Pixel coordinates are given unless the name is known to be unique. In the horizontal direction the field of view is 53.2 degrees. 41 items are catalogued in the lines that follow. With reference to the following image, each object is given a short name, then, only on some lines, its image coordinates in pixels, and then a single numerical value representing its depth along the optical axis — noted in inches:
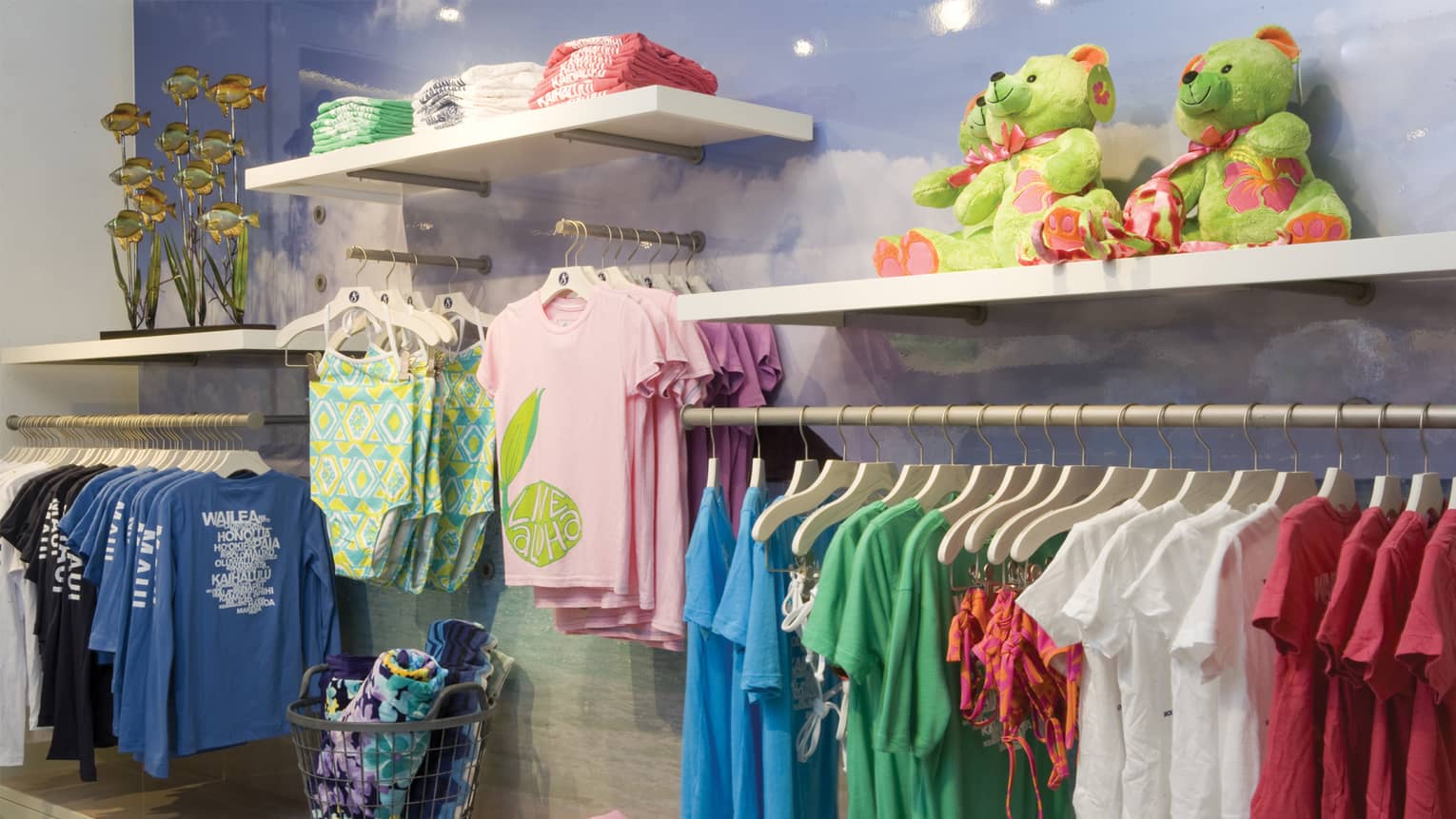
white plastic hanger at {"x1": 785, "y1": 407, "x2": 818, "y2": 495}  98.7
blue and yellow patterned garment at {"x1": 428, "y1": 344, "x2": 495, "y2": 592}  129.0
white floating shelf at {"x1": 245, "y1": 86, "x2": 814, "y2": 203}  107.7
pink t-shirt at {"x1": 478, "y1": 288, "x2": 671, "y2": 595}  111.4
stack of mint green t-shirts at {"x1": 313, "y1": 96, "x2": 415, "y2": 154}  130.1
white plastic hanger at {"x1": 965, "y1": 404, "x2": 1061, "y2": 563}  84.7
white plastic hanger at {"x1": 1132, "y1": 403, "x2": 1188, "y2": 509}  84.2
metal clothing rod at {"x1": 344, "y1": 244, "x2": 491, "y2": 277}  137.4
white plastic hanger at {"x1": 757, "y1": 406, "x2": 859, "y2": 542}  94.3
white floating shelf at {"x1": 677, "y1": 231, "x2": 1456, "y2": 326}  72.1
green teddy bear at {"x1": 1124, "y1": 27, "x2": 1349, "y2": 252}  83.8
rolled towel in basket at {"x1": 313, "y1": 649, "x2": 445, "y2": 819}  113.4
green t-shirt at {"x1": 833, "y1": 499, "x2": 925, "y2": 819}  86.7
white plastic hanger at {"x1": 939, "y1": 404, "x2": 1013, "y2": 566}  85.7
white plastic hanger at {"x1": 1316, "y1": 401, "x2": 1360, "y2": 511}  78.5
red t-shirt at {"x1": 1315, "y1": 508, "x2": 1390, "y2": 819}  70.1
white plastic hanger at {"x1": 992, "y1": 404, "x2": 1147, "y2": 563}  83.4
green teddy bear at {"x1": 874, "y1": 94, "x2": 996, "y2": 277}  95.8
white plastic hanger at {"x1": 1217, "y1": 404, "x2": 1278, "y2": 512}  81.7
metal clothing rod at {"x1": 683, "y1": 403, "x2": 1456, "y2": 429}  77.3
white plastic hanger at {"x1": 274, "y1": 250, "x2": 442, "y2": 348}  129.1
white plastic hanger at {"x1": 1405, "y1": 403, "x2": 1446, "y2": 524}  75.5
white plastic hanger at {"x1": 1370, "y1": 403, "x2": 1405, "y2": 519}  77.0
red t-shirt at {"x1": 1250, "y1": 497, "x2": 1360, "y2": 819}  71.3
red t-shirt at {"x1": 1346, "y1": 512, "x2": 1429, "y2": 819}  68.5
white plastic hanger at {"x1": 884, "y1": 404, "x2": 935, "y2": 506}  94.1
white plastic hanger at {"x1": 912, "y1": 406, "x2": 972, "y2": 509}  92.7
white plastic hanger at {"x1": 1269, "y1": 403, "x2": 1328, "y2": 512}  79.7
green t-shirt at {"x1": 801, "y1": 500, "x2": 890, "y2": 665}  87.9
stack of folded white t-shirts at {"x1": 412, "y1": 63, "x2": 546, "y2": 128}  120.6
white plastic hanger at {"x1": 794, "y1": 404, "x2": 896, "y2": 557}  93.7
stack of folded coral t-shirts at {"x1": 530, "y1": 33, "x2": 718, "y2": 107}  109.5
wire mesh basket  113.3
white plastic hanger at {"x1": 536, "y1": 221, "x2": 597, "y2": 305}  116.3
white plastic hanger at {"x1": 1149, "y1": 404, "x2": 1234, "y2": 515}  83.2
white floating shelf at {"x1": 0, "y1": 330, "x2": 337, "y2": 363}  136.5
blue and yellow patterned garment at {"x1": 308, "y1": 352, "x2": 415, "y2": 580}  125.0
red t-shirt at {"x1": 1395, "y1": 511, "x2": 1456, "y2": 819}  67.0
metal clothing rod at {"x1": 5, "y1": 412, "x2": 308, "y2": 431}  141.6
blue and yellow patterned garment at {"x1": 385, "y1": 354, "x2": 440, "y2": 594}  125.4
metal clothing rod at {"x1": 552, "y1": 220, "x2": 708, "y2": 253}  115.7
